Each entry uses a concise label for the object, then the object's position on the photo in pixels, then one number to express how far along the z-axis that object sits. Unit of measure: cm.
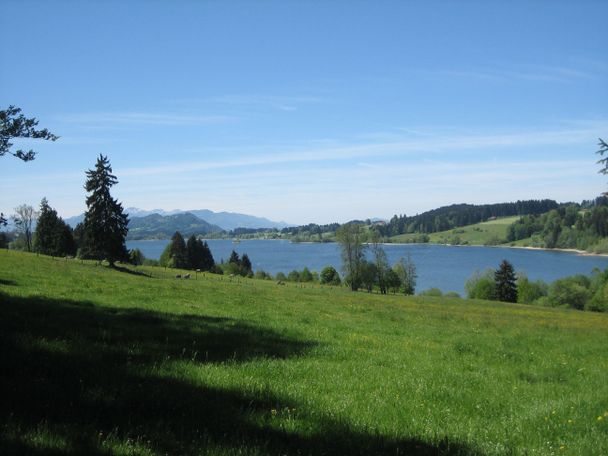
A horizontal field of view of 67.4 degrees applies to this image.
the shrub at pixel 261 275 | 12172
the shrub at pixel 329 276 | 12750
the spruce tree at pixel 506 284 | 10581
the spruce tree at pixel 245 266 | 12951
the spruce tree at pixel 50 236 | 8725
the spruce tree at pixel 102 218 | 6147
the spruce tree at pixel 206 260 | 12294
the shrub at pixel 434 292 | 10158
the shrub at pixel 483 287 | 10869
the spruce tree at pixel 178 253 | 11231
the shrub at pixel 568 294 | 10450
